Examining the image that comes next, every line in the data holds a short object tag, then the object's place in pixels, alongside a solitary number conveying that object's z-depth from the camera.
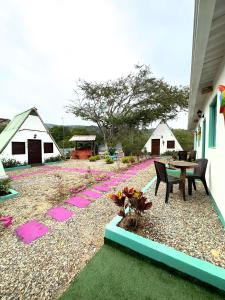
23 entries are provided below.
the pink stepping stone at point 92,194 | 4.31
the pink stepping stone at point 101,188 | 4.86
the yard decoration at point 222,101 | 2.20
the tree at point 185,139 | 17.09
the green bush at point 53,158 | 12.73
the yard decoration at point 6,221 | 2.96
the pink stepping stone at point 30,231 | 2.51
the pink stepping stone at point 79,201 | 3.75
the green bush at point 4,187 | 4.52
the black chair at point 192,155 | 8.96
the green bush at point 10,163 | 9.93
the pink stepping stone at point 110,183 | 5.55
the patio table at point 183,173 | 3.67
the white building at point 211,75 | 1.75
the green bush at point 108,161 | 11.66
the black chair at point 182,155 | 8.54
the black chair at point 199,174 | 3.75
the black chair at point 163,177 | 3.41
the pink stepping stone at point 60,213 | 3.12
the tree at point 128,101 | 16.53
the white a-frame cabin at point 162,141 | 16.91
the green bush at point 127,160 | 10.98
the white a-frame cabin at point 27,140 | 10.55
